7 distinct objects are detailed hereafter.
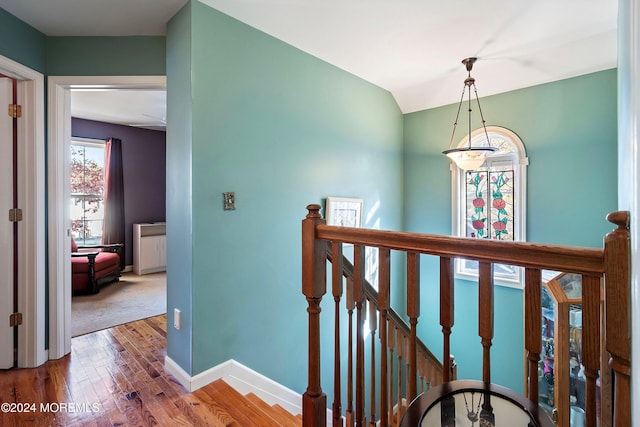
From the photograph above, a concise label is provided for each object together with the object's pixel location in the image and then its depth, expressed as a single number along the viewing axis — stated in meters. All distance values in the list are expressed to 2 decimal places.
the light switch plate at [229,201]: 2.17
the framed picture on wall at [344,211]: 3.09
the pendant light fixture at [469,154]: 2.71
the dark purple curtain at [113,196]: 5.22
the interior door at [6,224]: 2.15
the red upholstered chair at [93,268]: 4.10
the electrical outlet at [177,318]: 2.11
